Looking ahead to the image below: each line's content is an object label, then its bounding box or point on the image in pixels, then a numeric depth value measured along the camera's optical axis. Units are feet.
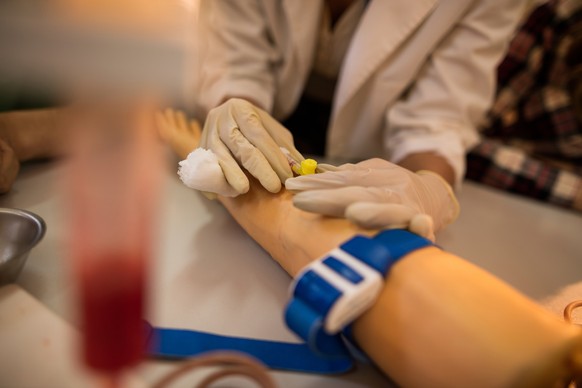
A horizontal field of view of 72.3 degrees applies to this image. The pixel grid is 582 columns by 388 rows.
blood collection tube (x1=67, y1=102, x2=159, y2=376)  0.54
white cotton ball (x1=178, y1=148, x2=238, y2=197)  1.29
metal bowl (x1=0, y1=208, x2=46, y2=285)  1.32
